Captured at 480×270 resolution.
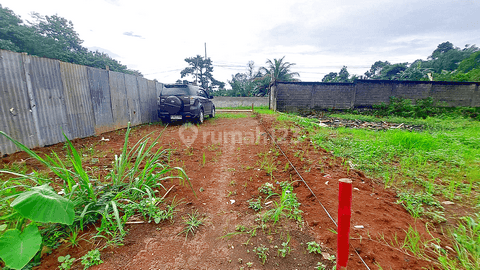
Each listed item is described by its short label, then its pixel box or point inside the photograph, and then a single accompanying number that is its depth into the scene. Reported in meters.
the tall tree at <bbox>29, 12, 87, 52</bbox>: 22.34
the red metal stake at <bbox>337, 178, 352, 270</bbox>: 1.09
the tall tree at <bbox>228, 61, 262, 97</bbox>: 26.34
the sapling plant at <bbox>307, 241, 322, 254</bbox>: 1.48
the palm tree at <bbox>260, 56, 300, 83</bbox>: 23.27
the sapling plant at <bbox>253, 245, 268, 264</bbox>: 1.43
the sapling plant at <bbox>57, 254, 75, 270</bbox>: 1.32
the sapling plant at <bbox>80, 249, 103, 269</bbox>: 1.34
